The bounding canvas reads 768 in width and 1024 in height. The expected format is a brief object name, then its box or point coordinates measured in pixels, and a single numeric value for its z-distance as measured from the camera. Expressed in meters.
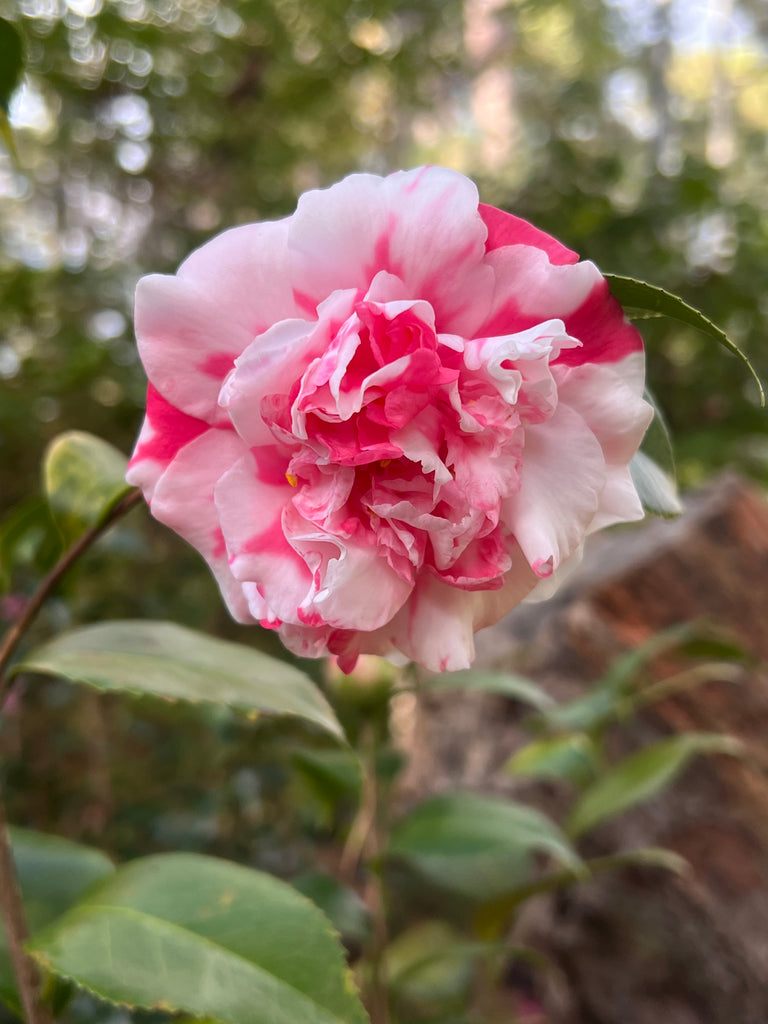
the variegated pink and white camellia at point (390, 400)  0.31
